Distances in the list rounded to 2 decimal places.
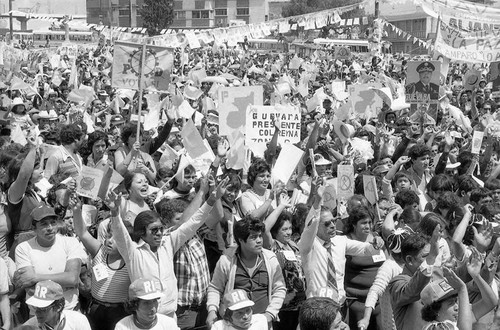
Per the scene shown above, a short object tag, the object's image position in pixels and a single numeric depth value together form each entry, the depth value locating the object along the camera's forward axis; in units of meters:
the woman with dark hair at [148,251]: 5.40
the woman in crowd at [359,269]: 6.06
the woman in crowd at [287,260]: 6.09
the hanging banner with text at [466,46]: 15.09
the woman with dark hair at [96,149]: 8.82
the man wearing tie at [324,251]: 5.89
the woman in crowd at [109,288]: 5.56
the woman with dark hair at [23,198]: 6.24
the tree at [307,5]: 97.00
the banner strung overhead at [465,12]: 20.31
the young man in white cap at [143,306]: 4.82
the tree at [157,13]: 81.69
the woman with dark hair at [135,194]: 6.34
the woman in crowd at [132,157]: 8.02
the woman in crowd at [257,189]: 6.73
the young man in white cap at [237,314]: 4.93
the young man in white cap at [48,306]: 4.72
